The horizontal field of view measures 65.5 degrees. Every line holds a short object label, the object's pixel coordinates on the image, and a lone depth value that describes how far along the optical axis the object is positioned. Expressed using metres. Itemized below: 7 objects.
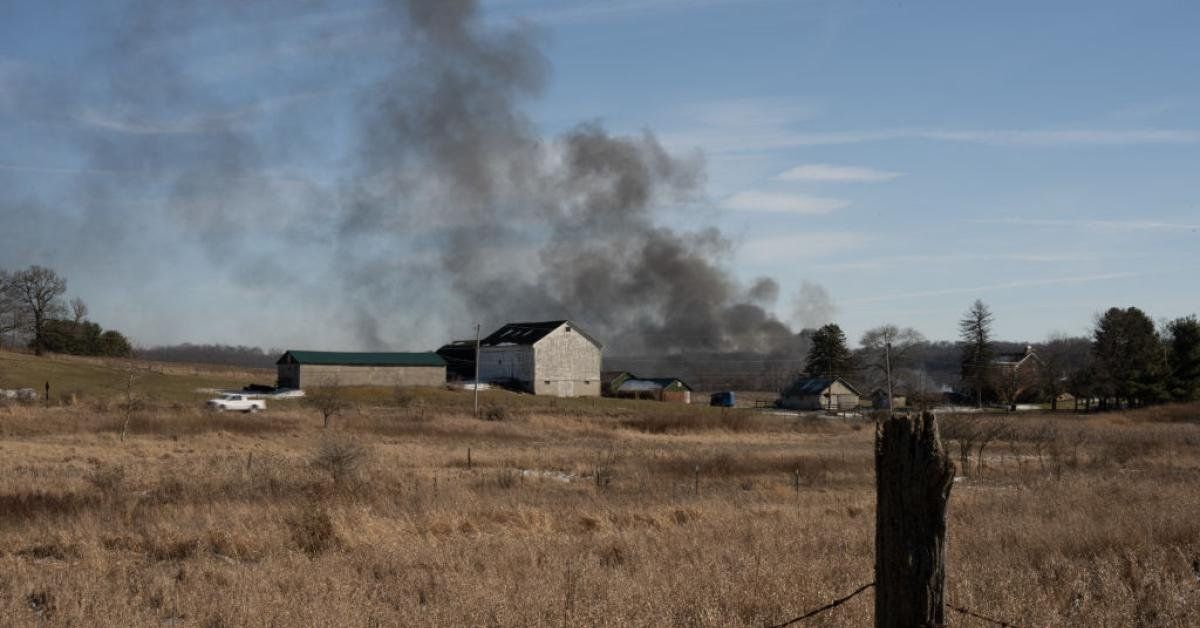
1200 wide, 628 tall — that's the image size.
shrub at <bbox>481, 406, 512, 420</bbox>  60.14
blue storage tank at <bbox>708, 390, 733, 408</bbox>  95.31
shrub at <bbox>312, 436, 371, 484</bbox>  22.73
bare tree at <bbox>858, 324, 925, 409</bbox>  116.62
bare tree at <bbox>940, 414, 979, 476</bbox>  30.84
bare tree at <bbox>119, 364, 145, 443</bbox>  41.29
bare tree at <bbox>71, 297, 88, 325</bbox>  101.06
